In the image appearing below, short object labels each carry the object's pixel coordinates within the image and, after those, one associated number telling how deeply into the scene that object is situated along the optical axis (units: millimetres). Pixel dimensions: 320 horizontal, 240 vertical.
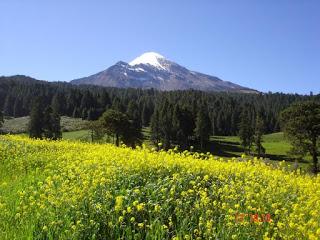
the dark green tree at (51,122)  70280
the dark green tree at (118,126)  52266
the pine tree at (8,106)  131709
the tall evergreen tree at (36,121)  68947
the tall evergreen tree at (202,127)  77614
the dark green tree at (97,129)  53010
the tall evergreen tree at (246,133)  74130
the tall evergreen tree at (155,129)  72301
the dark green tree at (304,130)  42662
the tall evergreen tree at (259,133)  69905
